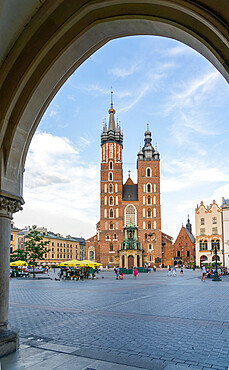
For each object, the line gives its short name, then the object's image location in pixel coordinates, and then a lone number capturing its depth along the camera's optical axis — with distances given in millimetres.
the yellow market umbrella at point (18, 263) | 38681
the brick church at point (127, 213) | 77688
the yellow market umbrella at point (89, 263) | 37906
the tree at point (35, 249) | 41000
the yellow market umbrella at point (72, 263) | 35531
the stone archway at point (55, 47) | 4730
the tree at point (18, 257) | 48878
